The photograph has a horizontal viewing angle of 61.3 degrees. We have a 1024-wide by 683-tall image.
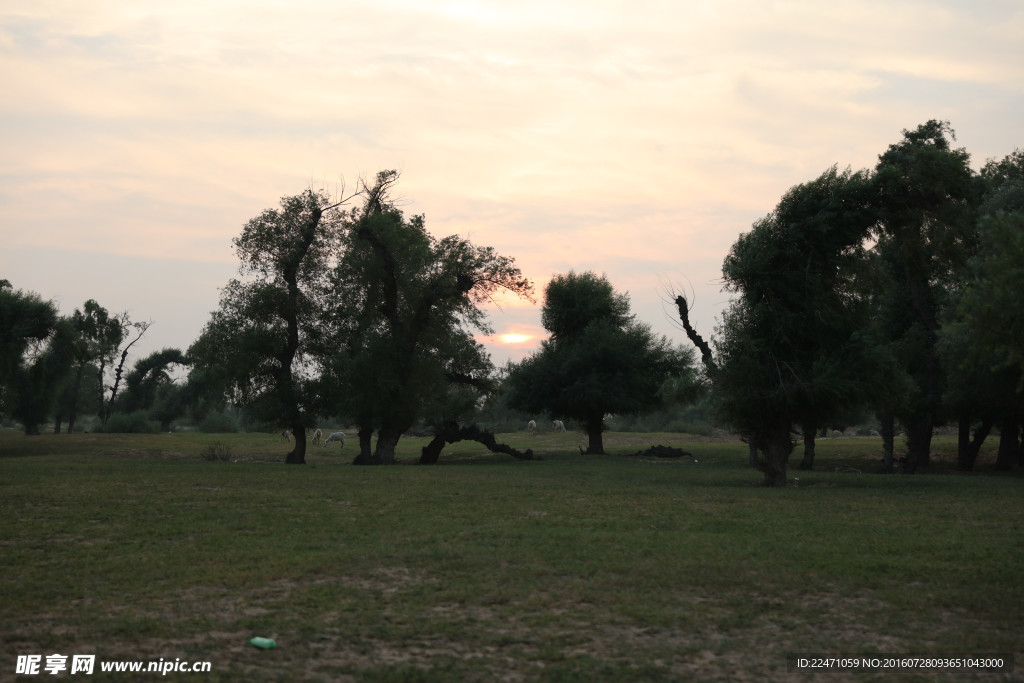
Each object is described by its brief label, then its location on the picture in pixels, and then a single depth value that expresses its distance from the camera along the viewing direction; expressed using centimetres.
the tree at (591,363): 4909
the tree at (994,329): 1320
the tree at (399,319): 3738
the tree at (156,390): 8031
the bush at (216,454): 4144
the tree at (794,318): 2627
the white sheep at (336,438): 5758
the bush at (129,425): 6788
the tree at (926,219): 2694
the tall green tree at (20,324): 4112
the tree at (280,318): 3778
